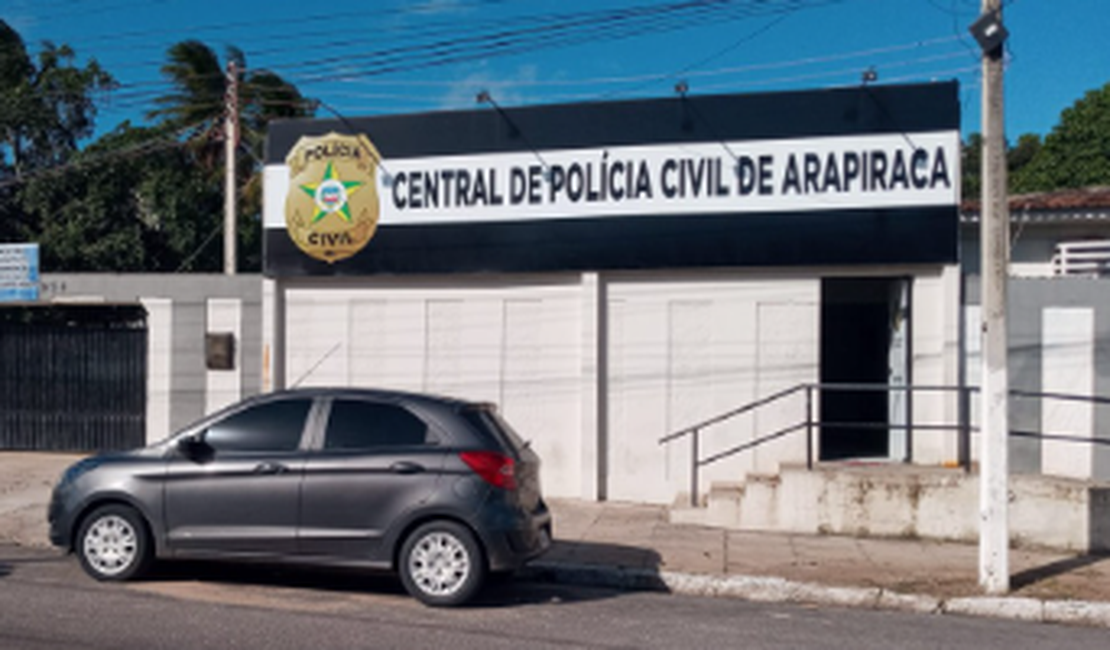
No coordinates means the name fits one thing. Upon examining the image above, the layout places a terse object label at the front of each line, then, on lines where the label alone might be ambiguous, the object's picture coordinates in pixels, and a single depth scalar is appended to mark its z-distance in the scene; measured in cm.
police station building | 1262
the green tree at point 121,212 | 2227
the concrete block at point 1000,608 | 866
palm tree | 2533
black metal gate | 1541
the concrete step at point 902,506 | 1081
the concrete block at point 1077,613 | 851
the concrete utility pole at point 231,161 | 1747
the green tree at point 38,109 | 2345
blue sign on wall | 1502
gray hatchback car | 802
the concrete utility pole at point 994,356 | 896
